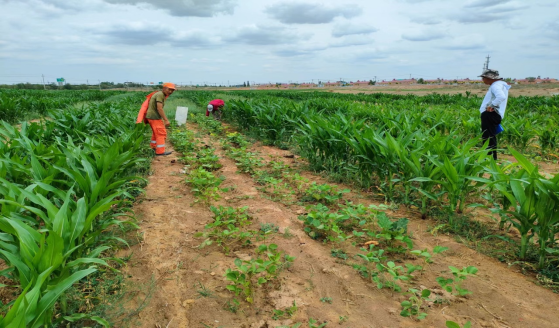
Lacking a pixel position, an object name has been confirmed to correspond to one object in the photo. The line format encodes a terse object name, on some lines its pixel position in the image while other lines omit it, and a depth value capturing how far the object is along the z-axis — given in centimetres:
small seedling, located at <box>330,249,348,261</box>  262
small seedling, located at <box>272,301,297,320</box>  198
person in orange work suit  623
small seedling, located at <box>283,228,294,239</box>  295
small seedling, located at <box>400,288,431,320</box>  196
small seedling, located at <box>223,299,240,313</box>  205
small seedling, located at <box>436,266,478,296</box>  208
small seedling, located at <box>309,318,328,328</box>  188
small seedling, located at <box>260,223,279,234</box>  301
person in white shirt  501
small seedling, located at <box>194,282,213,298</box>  218
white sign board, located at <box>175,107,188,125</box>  970
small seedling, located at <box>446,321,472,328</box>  155
